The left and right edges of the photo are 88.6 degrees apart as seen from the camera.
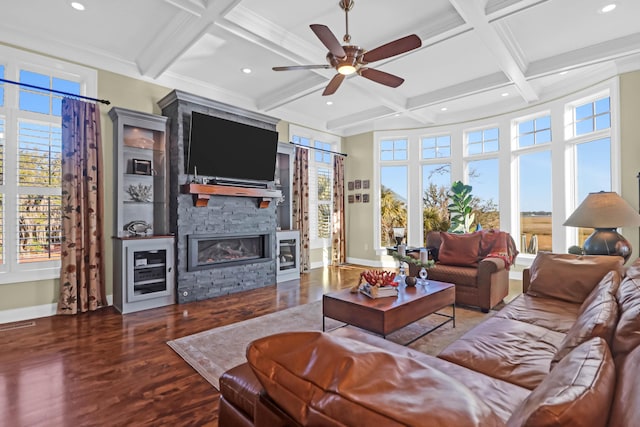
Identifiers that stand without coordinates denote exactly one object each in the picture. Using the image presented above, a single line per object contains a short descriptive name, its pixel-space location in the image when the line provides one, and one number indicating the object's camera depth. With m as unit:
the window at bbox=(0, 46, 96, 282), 3.55
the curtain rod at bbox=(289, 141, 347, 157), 6.31
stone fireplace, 4.40
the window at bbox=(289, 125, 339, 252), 6.89
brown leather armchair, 3.86
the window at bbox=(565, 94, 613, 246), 4.62
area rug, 2.66
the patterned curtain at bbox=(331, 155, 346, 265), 7.21
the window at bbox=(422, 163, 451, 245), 6.68
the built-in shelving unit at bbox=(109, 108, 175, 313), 3.95
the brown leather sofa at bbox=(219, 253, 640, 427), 0.61
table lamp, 3.26
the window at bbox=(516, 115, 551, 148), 5.41
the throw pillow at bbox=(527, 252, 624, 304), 2.70
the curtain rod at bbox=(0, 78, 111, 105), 3.47
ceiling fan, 2.67
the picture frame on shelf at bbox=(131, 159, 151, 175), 4.28
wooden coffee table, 2.60
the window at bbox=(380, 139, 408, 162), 7.14
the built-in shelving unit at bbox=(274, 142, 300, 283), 5.72
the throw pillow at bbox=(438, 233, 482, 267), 4.34
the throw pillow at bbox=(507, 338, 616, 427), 0.55
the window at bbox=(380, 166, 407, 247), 7.12
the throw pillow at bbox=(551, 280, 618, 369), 1.24
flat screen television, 4.49
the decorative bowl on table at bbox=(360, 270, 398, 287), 3.00
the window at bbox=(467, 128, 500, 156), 6.10
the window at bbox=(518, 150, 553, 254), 5.42
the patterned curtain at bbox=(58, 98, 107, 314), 3.77
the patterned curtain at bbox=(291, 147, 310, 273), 6.30
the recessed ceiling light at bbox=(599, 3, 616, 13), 3.14
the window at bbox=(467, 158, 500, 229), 6.06
